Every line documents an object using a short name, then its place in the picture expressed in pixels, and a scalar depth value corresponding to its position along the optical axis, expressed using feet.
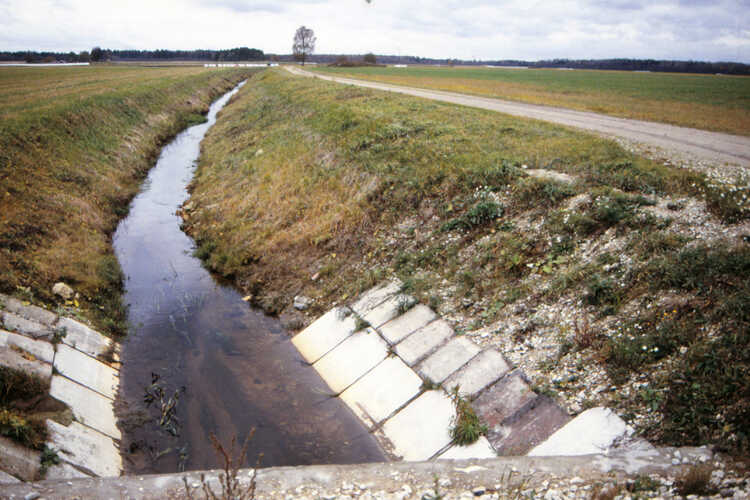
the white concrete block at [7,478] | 18.05
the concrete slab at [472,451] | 22.26
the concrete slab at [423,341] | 29.76
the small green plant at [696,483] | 15.07
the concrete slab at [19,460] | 19.35
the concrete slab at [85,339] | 31.22
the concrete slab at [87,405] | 25.53
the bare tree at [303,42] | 447.42
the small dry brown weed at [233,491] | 14.20
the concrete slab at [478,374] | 25.72
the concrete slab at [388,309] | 33.81
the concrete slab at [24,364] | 25.32
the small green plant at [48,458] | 20.45
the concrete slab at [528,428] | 21.57
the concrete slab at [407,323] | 31.94
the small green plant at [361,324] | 34.27
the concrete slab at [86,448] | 21.98
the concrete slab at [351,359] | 31.22
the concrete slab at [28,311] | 31.07
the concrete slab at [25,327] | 29.17
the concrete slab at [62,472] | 20.18
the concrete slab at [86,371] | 28.32
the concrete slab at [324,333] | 34.81
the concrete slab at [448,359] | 27.68
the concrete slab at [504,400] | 23.43
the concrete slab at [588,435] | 19.72
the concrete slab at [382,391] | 27.78
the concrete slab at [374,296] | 35.99
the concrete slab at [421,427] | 24.26
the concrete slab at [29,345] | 27.29
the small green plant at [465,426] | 23.16
